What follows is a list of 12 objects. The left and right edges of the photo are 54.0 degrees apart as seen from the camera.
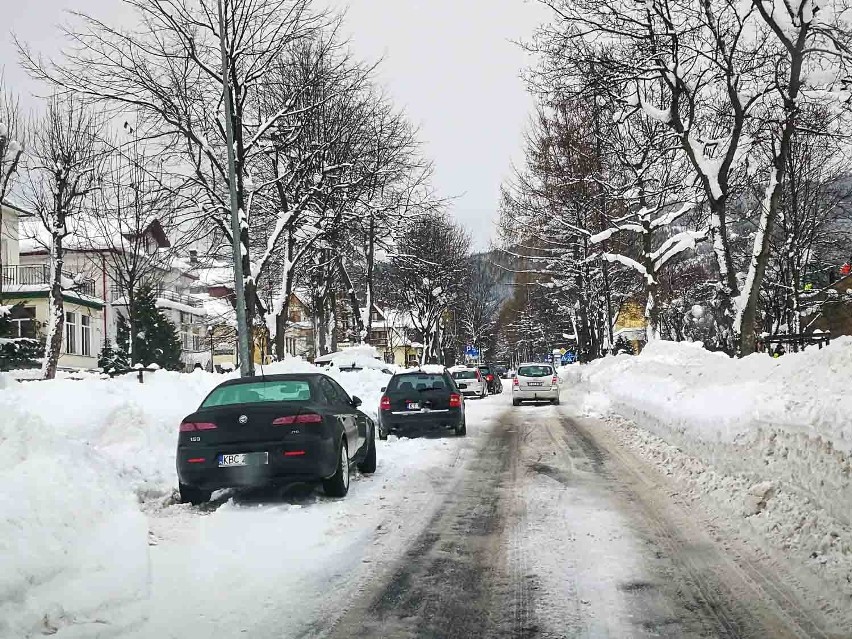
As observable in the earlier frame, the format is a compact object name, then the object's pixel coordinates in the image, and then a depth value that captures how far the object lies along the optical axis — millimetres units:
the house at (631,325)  65375
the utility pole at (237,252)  18941
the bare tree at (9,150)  25828
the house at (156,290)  34350
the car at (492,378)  44531
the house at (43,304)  40469
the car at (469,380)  35719
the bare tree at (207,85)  21281
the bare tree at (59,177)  28766
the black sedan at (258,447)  8633
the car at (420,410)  16875
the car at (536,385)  29688
